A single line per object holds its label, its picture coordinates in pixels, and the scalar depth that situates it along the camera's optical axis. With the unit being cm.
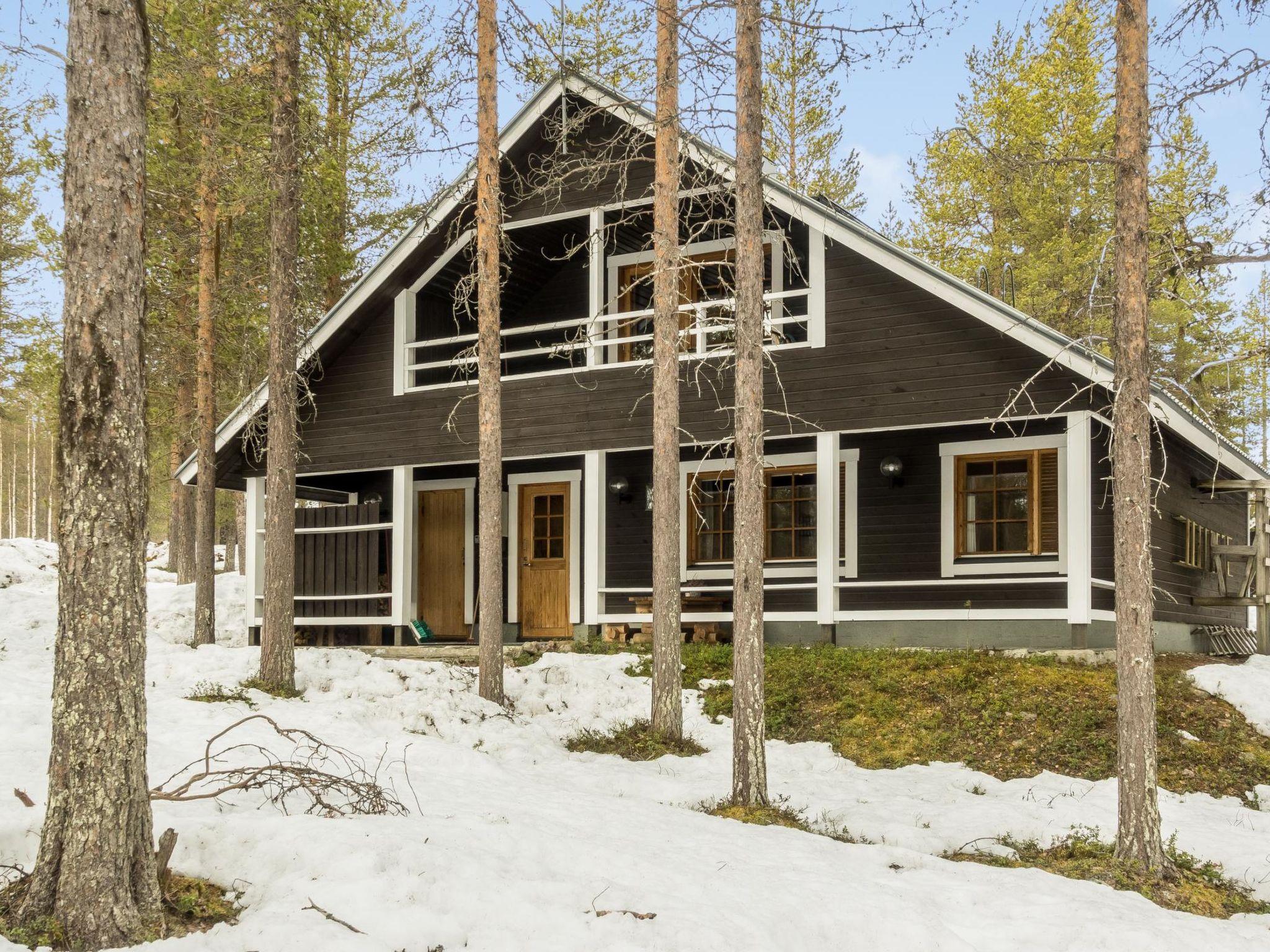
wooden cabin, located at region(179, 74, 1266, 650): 1241
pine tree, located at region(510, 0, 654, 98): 1080
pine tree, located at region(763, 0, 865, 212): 2578
